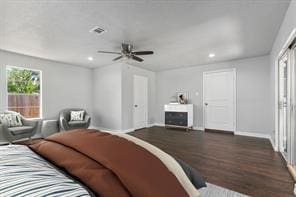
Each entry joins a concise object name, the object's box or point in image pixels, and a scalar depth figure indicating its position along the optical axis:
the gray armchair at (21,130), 3.60
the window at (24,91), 4.43
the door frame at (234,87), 5.27
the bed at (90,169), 0.67
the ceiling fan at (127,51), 3.69
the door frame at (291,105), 2.41
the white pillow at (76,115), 5.09
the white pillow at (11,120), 3.73
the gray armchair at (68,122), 4.67
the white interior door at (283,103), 3.06
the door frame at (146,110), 6.62
